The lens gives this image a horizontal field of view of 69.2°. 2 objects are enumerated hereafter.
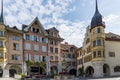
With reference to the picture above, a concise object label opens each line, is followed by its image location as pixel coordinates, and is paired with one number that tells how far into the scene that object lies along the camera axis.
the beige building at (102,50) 21.46
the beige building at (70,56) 30.33
